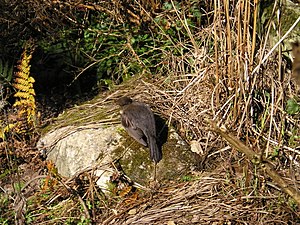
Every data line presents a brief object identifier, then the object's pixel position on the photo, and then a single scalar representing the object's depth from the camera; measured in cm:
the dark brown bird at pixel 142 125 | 434
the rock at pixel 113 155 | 438
